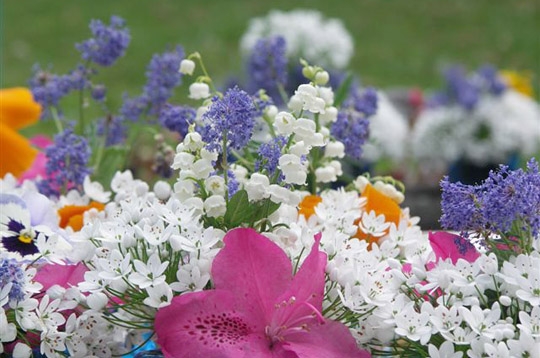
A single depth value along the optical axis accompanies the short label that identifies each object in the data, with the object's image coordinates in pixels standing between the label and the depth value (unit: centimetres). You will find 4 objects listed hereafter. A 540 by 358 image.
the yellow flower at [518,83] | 485
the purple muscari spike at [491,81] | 419
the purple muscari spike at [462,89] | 415
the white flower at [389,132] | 396
